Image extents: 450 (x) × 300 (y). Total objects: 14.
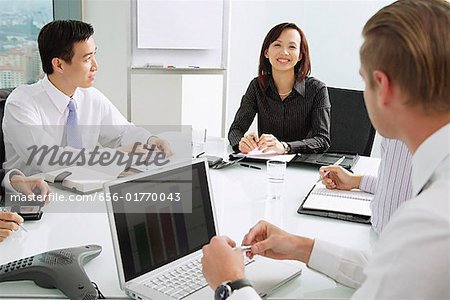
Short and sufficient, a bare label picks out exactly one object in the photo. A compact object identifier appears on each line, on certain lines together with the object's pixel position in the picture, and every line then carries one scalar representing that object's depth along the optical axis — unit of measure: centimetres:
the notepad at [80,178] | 192
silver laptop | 117
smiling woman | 295
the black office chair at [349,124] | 297
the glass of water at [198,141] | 251
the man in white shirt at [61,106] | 233
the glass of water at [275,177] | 197
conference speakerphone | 117
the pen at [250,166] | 233
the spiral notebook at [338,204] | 173
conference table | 124
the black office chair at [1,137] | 235
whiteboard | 405
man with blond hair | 75
